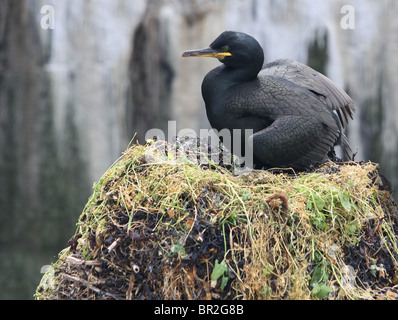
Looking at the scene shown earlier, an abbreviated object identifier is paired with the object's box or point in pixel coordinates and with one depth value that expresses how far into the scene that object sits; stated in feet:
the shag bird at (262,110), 22.49
